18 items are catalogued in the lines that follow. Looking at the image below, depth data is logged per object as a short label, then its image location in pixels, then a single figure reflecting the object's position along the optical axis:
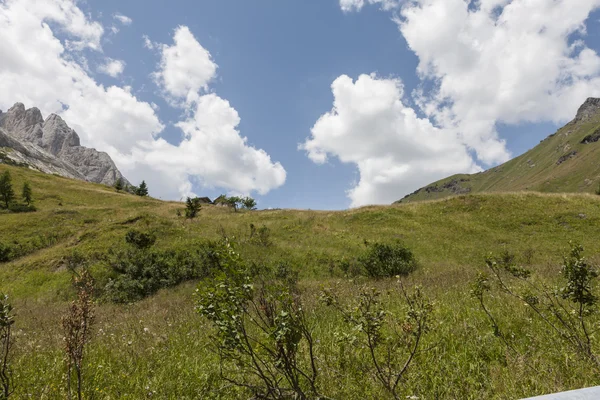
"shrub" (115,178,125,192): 73.12
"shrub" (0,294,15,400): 2.92
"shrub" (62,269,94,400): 2.78
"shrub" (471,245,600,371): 3.95
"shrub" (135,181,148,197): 75.73
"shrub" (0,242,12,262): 23.84
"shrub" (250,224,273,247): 24.08
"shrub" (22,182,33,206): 46.09
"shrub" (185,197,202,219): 36.24
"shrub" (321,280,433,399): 3.05
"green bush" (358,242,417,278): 17.17
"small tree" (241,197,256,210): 49.78
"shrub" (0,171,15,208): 43.88
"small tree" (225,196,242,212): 49.94
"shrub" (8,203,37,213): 42.16
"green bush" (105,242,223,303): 15.91
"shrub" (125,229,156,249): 21.83
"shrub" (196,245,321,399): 2.77
